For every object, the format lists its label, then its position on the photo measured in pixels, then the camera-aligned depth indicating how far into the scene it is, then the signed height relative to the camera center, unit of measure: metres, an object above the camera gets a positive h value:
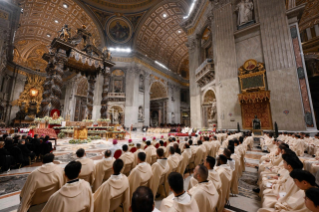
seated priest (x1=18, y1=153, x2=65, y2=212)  1.75 -0.74
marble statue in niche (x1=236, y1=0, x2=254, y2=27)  10.60 +8.63
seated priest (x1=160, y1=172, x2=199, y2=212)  1.15 -0.62
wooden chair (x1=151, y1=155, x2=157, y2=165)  3.90 -0.92
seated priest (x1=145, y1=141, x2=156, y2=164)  3.87 -0.78
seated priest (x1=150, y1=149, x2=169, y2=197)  2.44 -0.84
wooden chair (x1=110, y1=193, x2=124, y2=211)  1.74 -0.97
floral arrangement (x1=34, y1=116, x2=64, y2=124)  8.44 +0.33
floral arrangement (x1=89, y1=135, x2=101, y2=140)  9.42 -0.80
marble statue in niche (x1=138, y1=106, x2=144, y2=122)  20.65 +1.51
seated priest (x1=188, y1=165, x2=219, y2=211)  1.50 -0.73
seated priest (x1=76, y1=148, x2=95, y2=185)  2.43 -0.75
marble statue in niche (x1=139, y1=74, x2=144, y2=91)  21.68 +6.62
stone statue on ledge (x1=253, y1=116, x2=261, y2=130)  8.96 +0.05
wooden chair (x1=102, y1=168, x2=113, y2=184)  2.76 -0.95
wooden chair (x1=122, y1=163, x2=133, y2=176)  3.16 -0.99
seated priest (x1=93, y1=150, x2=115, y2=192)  2.68 -0.84
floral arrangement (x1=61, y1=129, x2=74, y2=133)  9.21 -0.34
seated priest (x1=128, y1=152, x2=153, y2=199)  2.18 -0.80
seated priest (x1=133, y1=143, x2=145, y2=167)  3.44 -0.86
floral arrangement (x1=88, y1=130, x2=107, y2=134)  9.78 -0.41
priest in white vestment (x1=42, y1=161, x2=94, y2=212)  1.25 -0.66
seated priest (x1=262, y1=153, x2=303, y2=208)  1.71 -0.88
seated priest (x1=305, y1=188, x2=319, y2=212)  1.06 -0.58
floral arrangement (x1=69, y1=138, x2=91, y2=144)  7.42 -0.87
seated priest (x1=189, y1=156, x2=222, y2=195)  1.93 -0.69
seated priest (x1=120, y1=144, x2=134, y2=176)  3.17 -0.79
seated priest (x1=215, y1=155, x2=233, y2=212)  2.05 -0.81
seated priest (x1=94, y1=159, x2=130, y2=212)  1.64 -0.79
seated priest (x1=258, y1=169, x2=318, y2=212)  1.36 -0.74
